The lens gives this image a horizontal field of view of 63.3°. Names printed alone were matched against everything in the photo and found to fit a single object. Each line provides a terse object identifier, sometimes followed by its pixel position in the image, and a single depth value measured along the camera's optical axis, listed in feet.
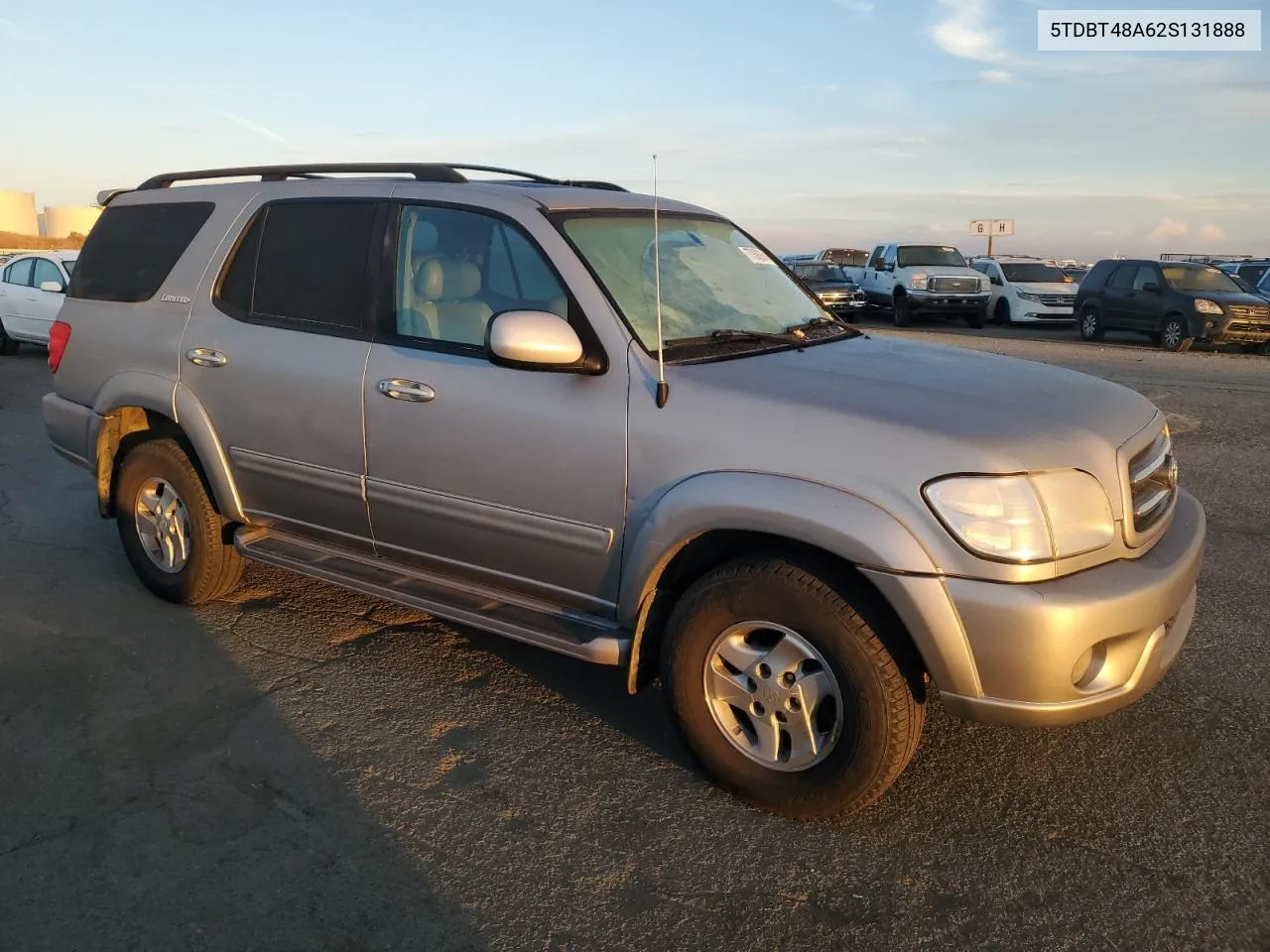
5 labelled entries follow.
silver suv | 9.15
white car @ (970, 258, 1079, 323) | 75.56
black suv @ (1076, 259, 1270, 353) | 57.06
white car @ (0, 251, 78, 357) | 47.42
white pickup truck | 75.61
